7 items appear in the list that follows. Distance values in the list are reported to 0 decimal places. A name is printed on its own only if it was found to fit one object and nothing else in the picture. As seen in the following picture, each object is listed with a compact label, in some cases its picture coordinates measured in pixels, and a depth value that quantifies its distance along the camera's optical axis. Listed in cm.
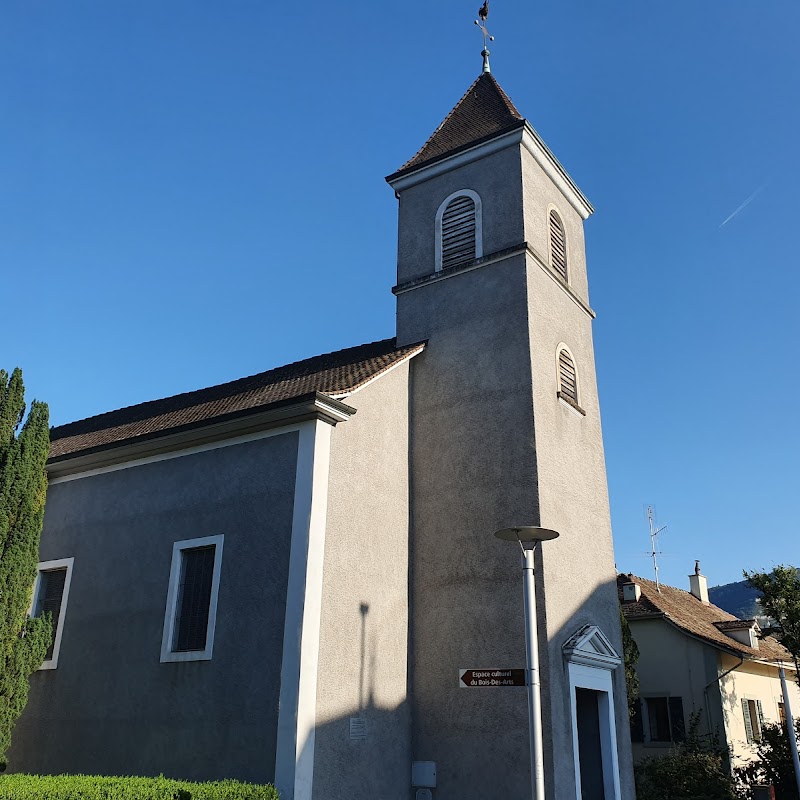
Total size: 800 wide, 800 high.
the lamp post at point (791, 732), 1959
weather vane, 2072
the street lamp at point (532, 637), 903
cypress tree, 1251
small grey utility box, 1330
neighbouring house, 2438
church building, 1220
